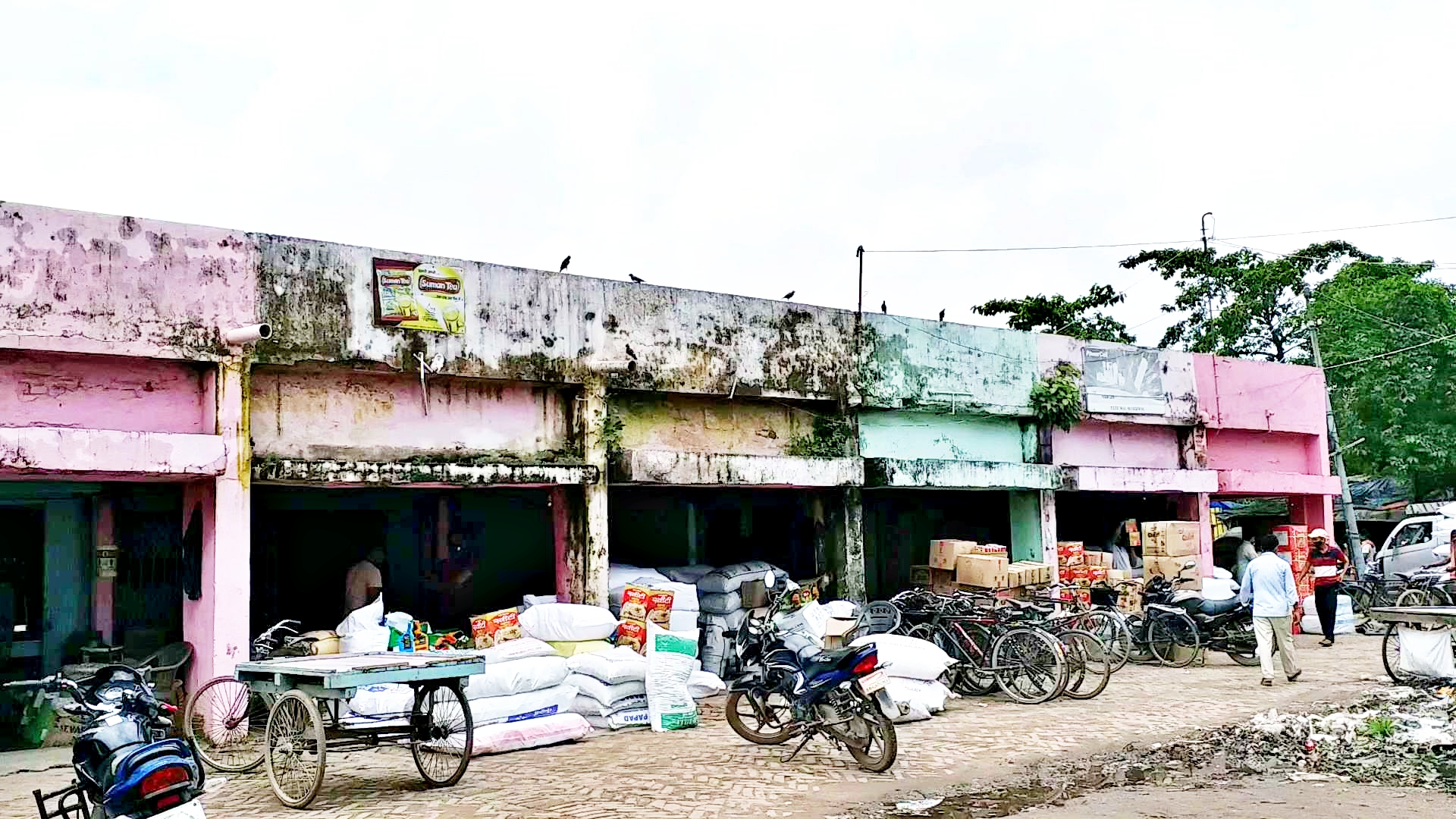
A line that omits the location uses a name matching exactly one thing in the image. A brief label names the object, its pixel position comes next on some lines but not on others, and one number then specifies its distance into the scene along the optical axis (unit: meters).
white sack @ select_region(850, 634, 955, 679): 10.68
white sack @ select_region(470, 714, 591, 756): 9.39
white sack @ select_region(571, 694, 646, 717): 10.45
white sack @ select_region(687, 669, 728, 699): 11.63
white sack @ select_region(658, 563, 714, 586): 13.55
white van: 21.67
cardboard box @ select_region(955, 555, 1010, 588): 14.49
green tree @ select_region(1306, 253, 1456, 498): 26.19
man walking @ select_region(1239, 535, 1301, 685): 12.19
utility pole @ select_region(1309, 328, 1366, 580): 20.69
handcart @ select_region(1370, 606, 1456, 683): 10.49
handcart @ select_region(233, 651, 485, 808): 7.48
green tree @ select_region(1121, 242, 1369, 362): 29.91
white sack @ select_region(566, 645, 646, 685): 10.42
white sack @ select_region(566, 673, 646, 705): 10.41
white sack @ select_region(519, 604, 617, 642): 10.86
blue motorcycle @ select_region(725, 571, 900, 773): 8.24
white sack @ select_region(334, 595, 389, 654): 10.30
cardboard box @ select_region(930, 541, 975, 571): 15.04
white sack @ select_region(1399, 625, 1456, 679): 10.87
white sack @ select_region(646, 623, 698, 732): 10.50
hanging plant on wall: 16.28
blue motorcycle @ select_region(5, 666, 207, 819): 5.07
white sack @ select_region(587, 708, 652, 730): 10.49
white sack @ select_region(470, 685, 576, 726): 9.56
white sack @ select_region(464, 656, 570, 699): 9.60
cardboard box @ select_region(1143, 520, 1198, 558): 16.81
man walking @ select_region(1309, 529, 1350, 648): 16.11
